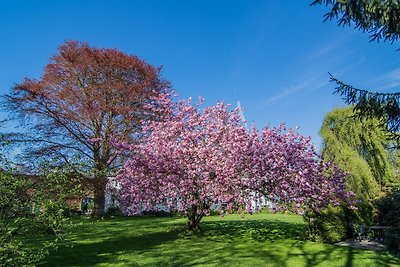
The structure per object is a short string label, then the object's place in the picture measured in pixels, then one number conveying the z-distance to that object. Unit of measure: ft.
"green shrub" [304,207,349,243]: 39.55
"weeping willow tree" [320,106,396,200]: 55.21
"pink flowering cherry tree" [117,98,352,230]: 38.06
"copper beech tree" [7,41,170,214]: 72.28
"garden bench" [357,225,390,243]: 40.81
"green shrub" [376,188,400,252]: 34.88
